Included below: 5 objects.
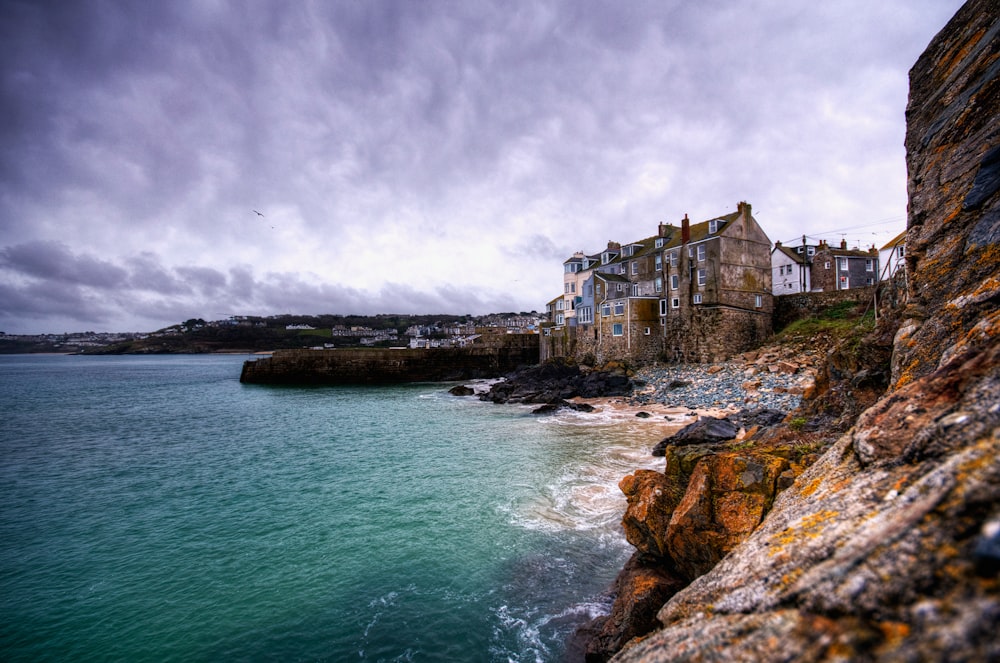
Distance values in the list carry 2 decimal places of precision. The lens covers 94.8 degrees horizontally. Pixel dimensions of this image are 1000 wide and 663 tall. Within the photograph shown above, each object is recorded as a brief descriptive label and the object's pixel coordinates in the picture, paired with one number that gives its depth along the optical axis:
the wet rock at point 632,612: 7.31
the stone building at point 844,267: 49.62
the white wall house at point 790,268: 52.50
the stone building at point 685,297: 39.91
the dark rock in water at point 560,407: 32.09
